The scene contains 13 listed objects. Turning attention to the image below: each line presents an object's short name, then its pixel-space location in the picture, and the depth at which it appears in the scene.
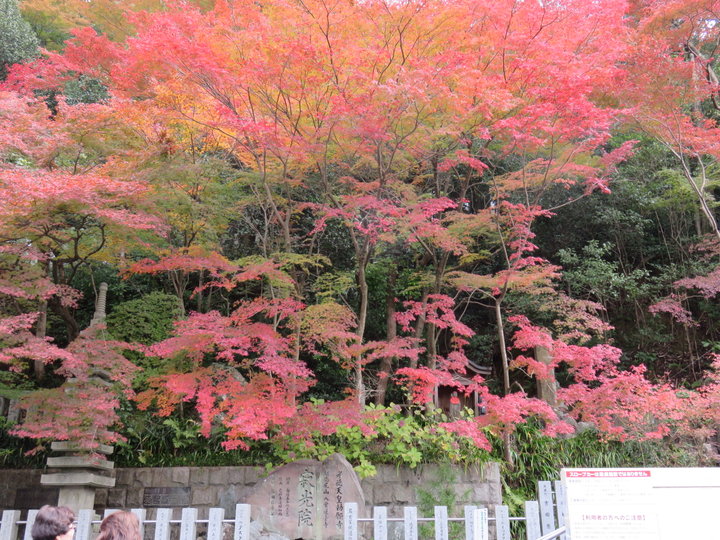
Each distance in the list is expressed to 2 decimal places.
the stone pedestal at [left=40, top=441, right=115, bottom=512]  6.71
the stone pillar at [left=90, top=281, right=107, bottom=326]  8.50
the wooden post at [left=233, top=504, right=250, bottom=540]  4.89
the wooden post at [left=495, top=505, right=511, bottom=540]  4.90
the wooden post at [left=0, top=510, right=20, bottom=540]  5.21
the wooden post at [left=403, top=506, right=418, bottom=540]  4.88
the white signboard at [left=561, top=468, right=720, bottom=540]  2.62
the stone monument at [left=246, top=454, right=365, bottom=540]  7.16
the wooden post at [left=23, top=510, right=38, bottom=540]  5.02
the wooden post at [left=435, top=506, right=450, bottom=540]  4.84
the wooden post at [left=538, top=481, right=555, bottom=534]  4.89
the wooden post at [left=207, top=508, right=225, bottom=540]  4.88
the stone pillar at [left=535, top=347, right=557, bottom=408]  10.30
